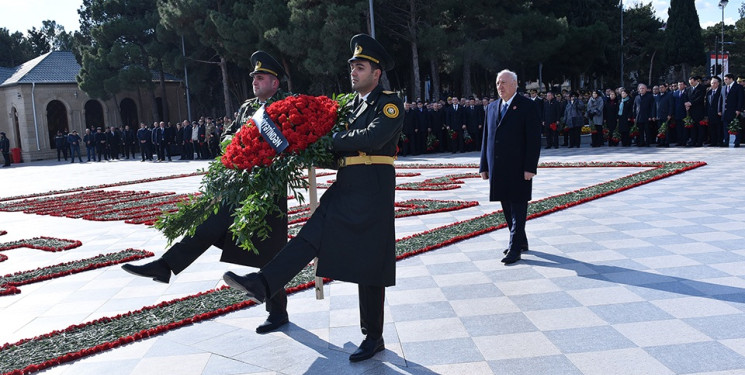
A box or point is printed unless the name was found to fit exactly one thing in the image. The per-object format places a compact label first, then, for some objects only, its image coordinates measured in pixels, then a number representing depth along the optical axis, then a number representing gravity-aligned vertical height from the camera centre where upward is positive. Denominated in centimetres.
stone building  3888 +336
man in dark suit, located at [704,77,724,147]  1631 +17
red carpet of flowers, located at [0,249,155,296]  598 -116
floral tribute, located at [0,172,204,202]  1479 -81
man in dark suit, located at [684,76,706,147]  1677 +43
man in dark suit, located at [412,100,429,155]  2147 +29
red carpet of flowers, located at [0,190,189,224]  1038 -97
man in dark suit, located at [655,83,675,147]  1739 +37
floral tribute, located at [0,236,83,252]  775 -110
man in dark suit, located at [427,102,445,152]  2134 +43
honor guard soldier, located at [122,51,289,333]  387 -62
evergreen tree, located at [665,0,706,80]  4797 +645
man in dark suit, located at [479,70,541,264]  577 -22
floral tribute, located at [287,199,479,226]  894 -108
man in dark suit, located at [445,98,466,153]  2089 +40
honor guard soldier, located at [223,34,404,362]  356 -43
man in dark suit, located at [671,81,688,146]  1714 +36
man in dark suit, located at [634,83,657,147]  1788 +37
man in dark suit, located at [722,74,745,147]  1591 +42
